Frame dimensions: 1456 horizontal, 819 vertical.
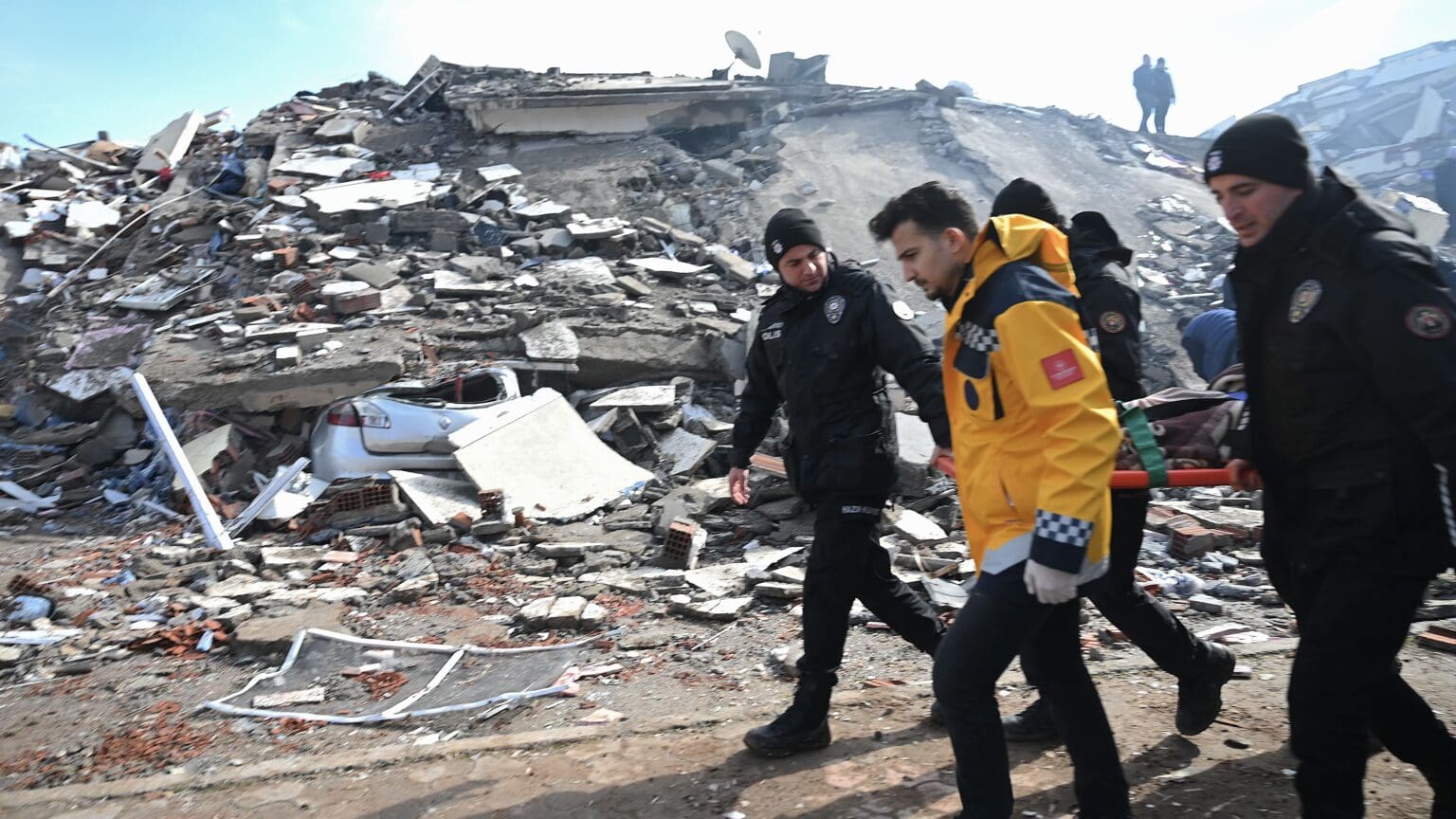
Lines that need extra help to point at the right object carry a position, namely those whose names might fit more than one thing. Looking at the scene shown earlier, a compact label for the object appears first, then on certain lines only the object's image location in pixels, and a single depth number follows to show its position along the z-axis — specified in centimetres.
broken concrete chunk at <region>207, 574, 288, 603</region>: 587
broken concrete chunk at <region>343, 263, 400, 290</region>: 1097
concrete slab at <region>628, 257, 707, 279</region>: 1164
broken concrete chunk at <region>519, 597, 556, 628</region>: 496
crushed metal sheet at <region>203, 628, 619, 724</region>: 408
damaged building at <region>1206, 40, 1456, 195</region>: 2055
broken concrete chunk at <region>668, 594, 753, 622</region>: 507
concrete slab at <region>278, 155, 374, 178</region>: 1424
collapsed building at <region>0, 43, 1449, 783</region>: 572
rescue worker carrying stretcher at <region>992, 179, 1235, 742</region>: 288
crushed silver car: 784
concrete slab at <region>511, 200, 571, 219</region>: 1316
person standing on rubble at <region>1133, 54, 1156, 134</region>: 2003
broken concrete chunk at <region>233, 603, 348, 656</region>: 484
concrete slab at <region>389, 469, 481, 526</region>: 705
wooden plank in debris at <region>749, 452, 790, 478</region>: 705
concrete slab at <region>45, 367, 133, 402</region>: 977
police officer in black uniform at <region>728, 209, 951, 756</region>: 317
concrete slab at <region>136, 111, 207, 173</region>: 1560
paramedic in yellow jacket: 211
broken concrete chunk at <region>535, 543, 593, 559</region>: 632
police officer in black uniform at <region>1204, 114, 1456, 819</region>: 195
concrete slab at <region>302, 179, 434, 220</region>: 1280
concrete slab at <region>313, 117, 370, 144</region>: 1558
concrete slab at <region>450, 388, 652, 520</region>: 742
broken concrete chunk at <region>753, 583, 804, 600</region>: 521
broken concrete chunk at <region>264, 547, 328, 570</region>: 648
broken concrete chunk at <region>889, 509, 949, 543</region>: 589
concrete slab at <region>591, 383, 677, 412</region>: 894
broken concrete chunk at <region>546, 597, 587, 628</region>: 496
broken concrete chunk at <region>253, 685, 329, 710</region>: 420
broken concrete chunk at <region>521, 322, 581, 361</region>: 945
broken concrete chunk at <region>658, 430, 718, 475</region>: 822
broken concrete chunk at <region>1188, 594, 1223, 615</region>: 477
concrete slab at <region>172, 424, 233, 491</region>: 829
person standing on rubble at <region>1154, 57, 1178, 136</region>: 1994
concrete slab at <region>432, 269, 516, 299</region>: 1086
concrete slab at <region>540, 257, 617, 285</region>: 1122
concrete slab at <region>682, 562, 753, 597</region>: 550
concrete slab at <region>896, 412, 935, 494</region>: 681
